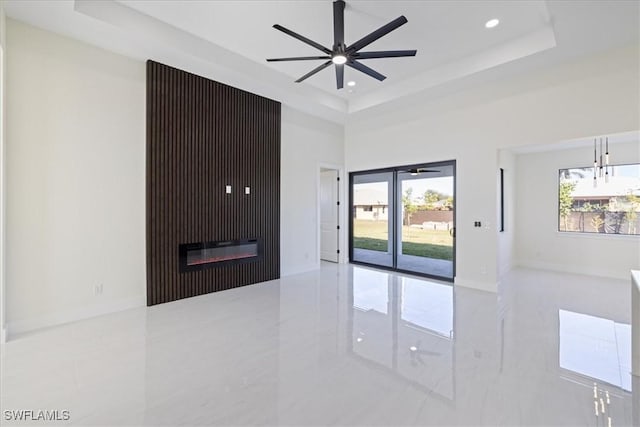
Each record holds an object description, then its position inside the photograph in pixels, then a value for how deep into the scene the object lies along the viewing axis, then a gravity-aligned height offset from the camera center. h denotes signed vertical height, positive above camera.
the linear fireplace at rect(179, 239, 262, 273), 4.48 -0.76
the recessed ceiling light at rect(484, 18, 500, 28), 3.54 +2.29
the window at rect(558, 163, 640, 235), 5.66 +0.18
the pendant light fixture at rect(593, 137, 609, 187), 5.76 +0.85
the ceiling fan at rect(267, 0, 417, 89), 2.94 +1.75
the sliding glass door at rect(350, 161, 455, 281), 5.73 -0.21
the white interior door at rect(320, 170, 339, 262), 7.45 -0.17
